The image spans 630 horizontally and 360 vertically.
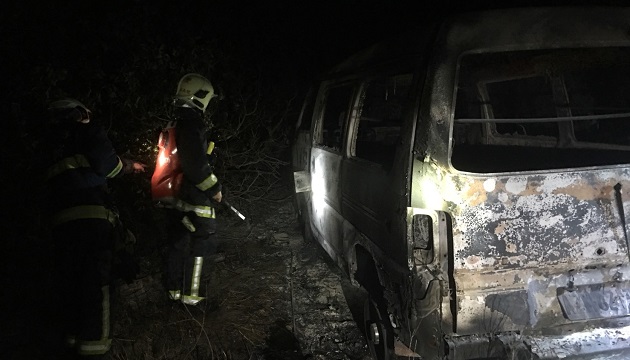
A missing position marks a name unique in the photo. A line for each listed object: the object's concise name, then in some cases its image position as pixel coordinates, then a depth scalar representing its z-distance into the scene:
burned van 2.34
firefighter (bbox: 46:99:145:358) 3.01
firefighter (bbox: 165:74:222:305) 3.66
